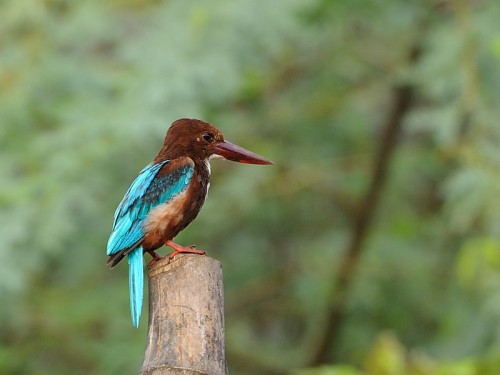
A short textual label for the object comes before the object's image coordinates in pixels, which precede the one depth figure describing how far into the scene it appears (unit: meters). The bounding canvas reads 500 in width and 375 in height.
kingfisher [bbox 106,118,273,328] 7.74
